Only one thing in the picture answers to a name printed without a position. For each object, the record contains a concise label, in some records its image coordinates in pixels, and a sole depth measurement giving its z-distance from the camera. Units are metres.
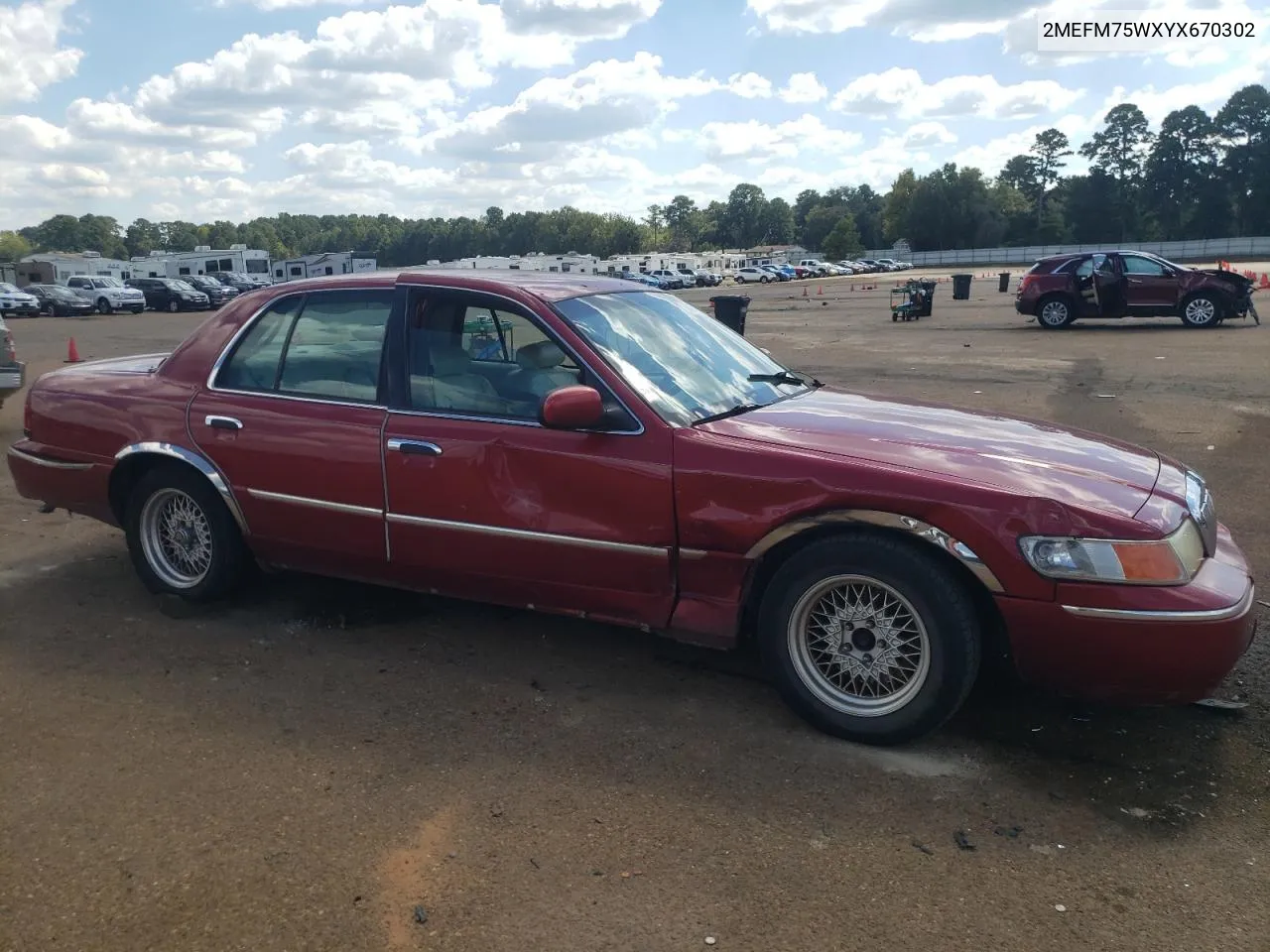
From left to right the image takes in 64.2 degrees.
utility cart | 25.73
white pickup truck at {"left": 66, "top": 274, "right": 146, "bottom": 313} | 41.28
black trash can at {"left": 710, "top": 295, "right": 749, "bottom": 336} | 14.62
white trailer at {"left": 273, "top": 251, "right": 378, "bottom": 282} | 64.81
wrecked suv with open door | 19.44
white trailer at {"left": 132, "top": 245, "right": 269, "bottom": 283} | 62.41
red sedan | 3.31
